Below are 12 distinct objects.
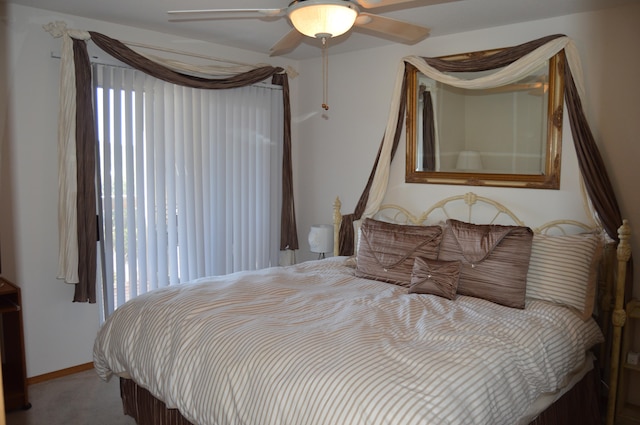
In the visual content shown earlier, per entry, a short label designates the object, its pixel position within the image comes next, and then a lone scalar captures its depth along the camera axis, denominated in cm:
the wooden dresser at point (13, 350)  307
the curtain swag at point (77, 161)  346
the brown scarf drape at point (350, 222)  429
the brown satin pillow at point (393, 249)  327
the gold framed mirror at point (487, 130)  339
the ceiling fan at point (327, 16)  222
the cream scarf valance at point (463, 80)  323
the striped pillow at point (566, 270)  279
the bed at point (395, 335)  187
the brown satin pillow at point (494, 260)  283
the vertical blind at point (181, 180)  376
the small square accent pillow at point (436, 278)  295
